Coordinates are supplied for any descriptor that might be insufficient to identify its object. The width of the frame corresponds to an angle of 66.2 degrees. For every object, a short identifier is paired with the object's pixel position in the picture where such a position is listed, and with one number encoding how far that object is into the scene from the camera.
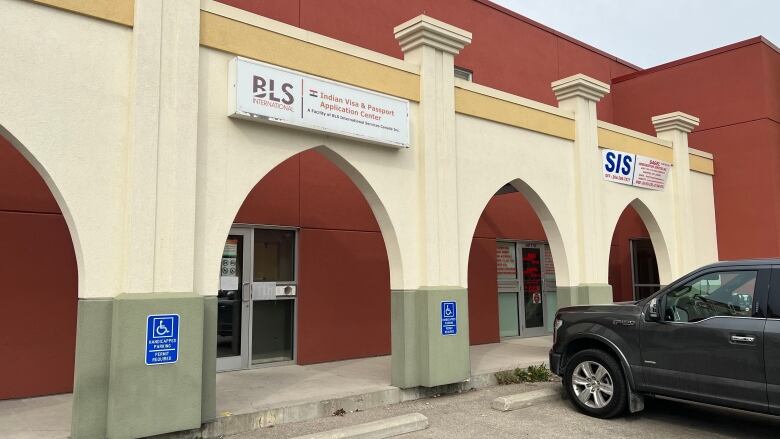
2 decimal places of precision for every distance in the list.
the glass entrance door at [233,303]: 9.35
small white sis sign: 11.12
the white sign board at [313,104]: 6.62
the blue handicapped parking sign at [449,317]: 8.19
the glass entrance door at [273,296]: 9.73
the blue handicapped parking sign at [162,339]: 5.77
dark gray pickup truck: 5.77
